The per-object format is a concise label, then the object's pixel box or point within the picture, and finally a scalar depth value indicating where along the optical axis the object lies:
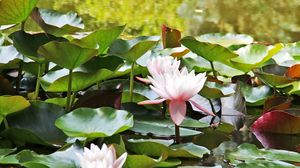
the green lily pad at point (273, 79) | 4.95
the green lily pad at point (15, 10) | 4.60
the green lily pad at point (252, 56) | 5.11
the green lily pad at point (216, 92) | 4.68
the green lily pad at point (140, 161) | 4.10
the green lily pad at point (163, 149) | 4.32
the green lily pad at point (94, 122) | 4.30
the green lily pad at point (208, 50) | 4.79
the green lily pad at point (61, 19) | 4.98
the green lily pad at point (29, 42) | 4.63
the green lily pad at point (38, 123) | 4.41
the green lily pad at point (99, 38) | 4.61
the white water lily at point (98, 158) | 3.94
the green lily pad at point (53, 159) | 4.15
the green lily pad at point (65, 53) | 4.40
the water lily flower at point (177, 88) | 4.33
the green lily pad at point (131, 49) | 4.62
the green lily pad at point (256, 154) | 4.42
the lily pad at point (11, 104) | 4.37
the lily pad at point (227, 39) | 5.71
